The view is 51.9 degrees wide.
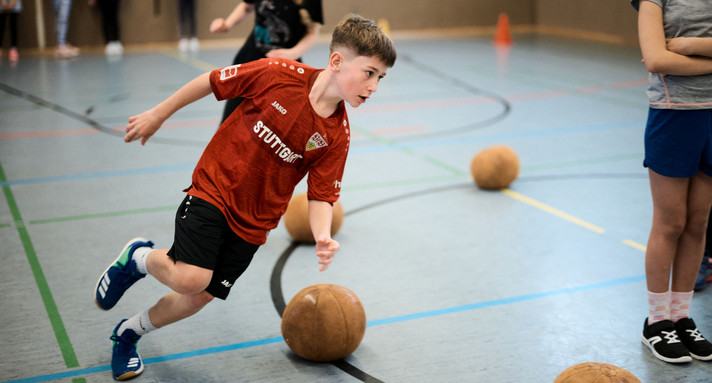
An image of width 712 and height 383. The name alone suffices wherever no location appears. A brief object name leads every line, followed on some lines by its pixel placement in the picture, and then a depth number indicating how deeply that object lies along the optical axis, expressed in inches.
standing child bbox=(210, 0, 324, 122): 199.9
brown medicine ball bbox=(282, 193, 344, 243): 190.1
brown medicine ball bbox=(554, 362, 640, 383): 109.1
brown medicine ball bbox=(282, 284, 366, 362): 129.2
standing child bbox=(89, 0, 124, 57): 573.3
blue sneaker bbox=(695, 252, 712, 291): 163.2
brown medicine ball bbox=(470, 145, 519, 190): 232.2
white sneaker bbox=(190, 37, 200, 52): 606.3
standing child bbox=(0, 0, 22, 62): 517.7
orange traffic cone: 635.8
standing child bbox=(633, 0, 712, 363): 121.6
